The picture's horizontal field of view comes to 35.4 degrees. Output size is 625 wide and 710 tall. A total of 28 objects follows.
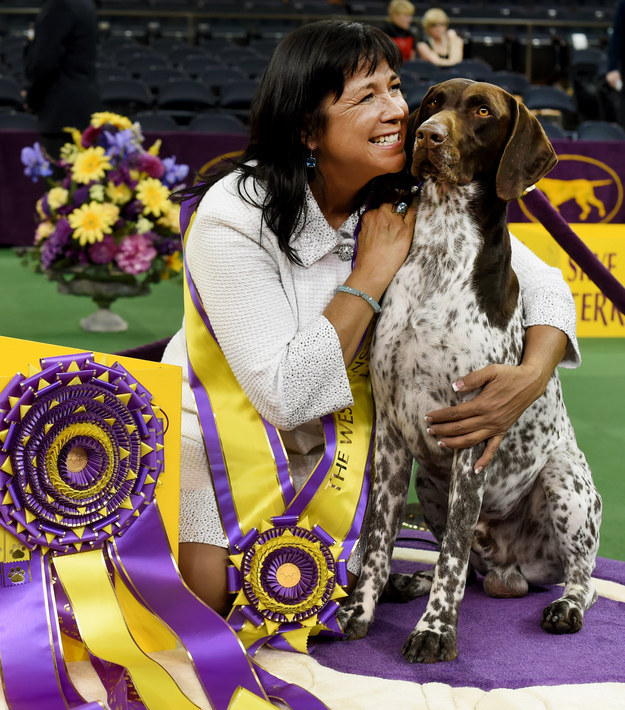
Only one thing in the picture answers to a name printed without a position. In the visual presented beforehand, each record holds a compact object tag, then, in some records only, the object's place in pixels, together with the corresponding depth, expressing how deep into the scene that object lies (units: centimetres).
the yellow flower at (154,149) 503
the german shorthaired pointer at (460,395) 212
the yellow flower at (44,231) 510
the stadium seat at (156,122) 862
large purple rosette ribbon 188
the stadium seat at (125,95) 1004
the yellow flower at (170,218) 500
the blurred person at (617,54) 838
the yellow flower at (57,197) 494
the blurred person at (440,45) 967
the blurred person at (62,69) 634
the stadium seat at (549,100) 1018
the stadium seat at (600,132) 836
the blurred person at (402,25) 879
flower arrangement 489
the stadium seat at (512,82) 1047
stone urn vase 521
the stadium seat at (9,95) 989
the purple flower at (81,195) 493
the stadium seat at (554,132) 787
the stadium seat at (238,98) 1000
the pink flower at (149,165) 493
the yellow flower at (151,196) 491
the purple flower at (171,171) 504
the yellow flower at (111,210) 489
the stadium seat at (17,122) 871
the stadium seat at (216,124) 859
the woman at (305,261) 218
